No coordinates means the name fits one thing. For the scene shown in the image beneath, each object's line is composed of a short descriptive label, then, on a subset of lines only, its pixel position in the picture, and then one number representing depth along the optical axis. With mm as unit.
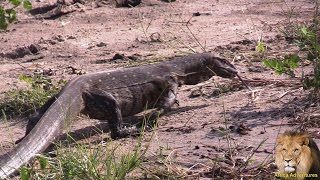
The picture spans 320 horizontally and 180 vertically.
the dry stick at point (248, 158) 11128
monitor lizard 13695
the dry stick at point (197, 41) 19216
